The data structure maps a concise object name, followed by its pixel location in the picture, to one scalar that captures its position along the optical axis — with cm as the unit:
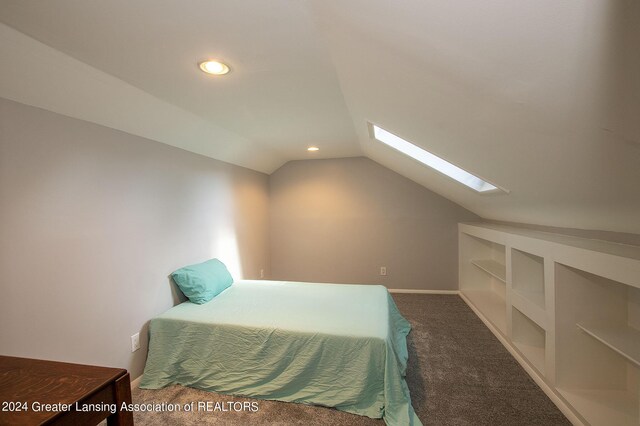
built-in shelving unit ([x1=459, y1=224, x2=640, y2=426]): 141
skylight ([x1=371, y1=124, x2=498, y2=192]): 264
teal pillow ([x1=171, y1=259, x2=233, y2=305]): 229
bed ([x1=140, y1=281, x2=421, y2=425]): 169
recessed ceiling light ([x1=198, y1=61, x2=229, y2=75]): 141
